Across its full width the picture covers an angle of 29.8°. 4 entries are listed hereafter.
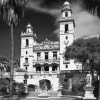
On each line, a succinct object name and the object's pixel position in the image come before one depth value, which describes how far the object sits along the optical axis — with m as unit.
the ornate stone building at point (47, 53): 51.88
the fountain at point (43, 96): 22.22
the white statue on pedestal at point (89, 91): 21.84
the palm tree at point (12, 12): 20.80
